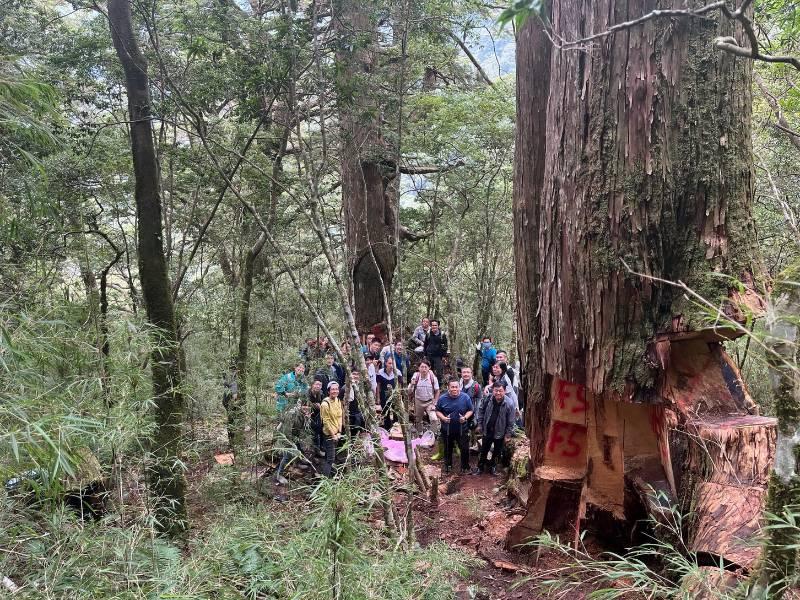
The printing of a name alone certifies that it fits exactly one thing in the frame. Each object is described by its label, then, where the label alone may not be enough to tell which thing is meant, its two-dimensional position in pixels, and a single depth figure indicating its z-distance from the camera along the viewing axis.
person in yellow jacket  6.93
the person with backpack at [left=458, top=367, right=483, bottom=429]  8.44
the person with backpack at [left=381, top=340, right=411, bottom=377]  8.76
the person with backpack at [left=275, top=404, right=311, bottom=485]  6.76
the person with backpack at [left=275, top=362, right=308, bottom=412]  6.89
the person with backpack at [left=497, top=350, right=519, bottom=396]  9.10
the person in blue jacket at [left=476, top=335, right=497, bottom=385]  9.66
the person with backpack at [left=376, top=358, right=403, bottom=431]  8.42
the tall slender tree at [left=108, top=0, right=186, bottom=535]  4.83
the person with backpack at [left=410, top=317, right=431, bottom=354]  10.66
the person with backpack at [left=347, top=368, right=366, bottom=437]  7.90
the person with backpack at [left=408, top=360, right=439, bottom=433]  8.51
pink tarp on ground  7.80
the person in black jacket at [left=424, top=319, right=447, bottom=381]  10.30
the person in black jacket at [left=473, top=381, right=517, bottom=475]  7.63
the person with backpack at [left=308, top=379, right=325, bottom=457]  7.22
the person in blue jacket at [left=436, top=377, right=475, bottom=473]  7.91
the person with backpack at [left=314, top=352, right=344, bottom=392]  8.04
